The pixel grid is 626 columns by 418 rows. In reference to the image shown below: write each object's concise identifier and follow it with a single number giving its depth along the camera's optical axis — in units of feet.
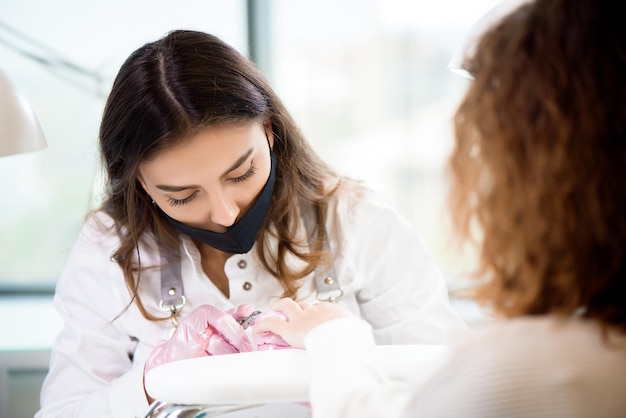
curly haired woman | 2.43
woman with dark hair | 4.72
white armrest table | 3.13
